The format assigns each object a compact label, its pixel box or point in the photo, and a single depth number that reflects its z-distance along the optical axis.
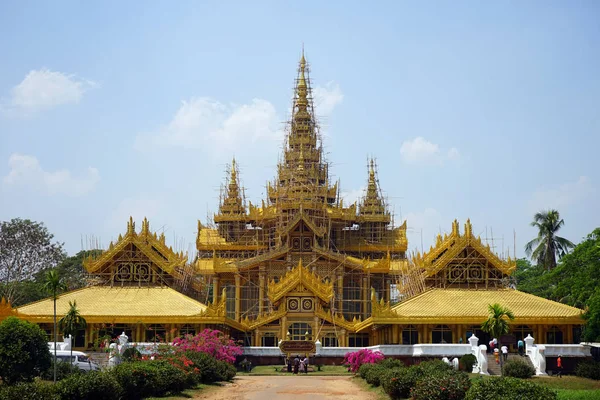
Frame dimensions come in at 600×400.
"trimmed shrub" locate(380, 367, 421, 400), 28.50
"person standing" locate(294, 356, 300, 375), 42.25
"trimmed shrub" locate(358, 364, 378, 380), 36.21
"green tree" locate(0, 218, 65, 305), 67.50
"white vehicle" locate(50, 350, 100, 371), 36.71
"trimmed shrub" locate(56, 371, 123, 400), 24.09
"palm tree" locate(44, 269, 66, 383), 34.97
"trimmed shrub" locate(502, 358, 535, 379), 36.31
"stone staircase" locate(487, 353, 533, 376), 38.89
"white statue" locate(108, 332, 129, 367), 36.84
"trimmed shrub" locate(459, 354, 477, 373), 38.59
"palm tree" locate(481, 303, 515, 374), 35.62
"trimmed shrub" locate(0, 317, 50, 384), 31.53
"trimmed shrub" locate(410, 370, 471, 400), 24.67
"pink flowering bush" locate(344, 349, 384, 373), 41.03
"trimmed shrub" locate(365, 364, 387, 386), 33.06
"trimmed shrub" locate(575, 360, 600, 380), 37.34
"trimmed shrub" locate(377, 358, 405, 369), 35.59
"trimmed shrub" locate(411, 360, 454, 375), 29.43
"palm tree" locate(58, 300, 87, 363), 37.72
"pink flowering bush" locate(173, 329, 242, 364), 39.91
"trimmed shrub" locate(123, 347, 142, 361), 36.46
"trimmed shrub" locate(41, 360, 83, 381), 32.56
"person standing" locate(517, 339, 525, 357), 42.81
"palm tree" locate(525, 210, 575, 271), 63.34
